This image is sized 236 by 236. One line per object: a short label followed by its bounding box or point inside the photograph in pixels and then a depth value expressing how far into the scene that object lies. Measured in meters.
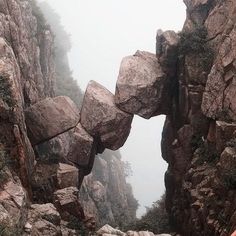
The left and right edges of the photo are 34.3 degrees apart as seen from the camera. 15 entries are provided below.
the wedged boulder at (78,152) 28.12
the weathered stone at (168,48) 27.86
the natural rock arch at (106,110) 28.12
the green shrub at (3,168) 18.16
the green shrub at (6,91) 20.27
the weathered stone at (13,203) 16.01
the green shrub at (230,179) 18.86
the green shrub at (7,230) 14.23
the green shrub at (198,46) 25.38
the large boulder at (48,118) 27.97
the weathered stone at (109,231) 20.34
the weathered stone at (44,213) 19.26
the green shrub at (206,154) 22.63
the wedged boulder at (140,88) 28.30
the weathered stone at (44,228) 18.13
